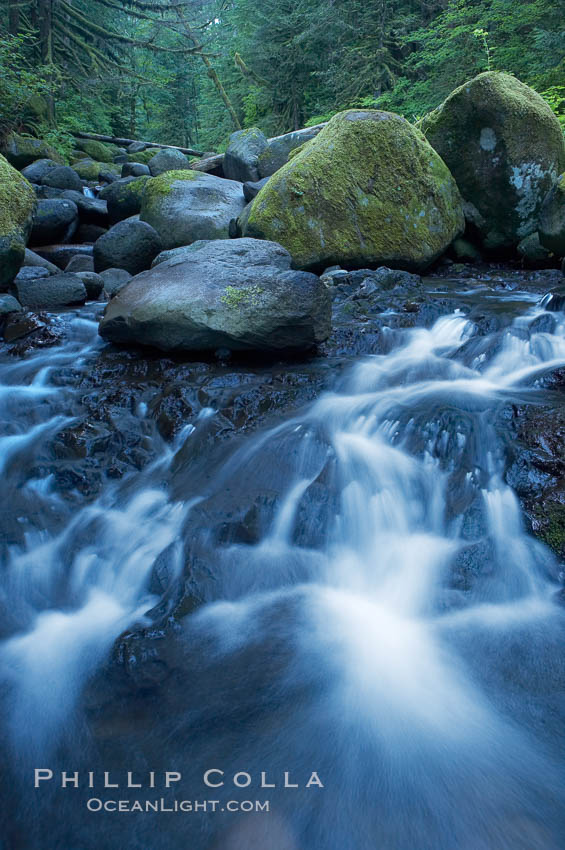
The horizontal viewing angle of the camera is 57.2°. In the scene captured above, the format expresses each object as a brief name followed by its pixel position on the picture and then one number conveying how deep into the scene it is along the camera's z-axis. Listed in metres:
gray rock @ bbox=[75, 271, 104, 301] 7.41
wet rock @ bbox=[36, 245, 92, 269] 9.34
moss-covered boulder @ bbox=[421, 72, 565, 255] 7.72
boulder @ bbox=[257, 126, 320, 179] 13.06
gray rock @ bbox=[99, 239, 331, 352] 4.44
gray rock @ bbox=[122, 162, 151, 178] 16.03
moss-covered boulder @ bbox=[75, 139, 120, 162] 19.81
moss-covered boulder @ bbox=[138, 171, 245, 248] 9.15
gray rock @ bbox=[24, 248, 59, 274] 8.07
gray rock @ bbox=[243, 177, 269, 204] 10.25
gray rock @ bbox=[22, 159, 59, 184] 13.61
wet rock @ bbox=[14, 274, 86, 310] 6.75
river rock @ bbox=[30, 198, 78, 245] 9.92
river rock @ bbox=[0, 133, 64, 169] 14.31
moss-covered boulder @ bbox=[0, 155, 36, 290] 5.71
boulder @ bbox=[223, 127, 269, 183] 13.13
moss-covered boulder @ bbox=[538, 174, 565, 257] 6.39
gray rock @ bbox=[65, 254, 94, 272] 8.70
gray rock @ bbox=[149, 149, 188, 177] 15.52
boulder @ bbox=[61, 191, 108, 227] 11.29
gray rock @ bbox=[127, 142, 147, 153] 21.58
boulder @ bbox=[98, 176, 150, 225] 11.38
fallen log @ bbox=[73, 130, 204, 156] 21.59
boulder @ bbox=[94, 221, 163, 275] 8.20
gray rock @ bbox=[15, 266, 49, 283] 7.43
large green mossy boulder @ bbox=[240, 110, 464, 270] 7.31
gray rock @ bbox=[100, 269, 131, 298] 7.80
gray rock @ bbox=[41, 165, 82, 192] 13.37
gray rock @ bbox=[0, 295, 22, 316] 5.89
